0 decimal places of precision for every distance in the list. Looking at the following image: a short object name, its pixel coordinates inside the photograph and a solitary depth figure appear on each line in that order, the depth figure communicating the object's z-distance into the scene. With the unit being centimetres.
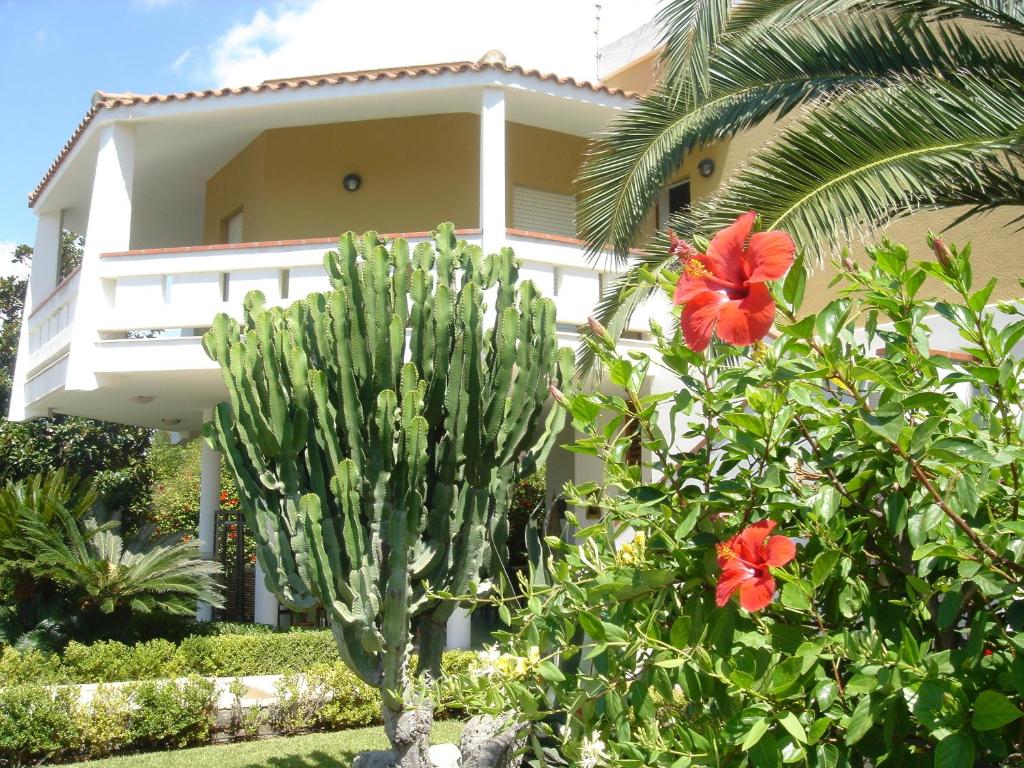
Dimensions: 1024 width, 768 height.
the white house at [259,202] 1203
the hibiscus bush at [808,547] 189
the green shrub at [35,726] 953
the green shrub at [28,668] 1134
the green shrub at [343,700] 1122
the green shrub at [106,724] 988
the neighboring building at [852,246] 1083
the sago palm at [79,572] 1268
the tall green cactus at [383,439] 713
